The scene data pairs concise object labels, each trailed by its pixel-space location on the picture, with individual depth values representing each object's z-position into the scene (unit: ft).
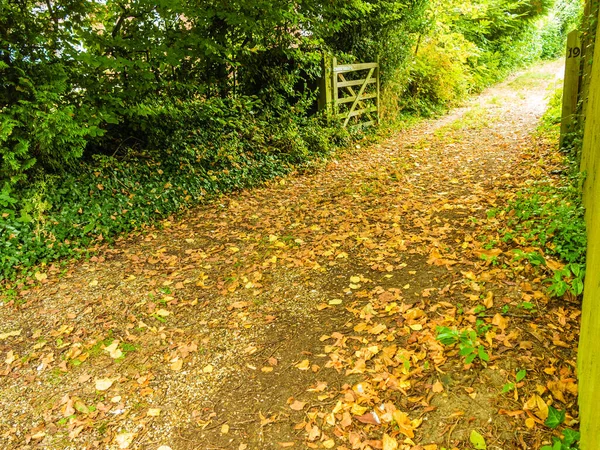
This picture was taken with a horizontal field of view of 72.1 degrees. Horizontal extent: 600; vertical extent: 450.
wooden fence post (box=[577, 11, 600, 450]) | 6.43
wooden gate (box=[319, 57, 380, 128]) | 34.96
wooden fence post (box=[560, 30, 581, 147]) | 20.84
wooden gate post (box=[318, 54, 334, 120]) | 34.45
